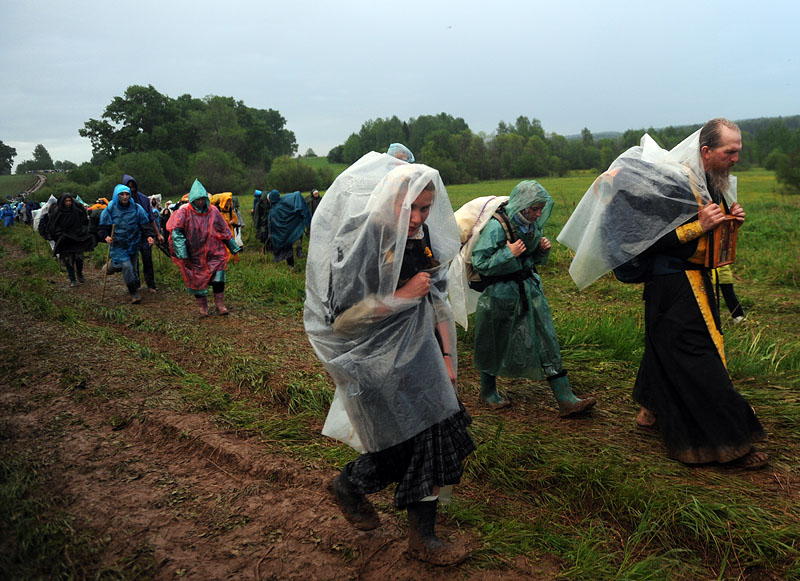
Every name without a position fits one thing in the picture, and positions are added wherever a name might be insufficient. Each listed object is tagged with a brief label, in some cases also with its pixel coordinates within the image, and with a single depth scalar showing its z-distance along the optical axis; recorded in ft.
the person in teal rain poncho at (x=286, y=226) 38.05
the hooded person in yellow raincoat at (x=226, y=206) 39.88
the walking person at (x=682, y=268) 9.85
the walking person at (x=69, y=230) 32.83
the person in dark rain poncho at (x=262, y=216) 42.09
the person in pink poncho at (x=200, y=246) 23.44
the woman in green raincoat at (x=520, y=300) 12.42
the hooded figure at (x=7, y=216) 99.65
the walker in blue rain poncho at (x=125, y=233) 27.96
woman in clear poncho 7.30
